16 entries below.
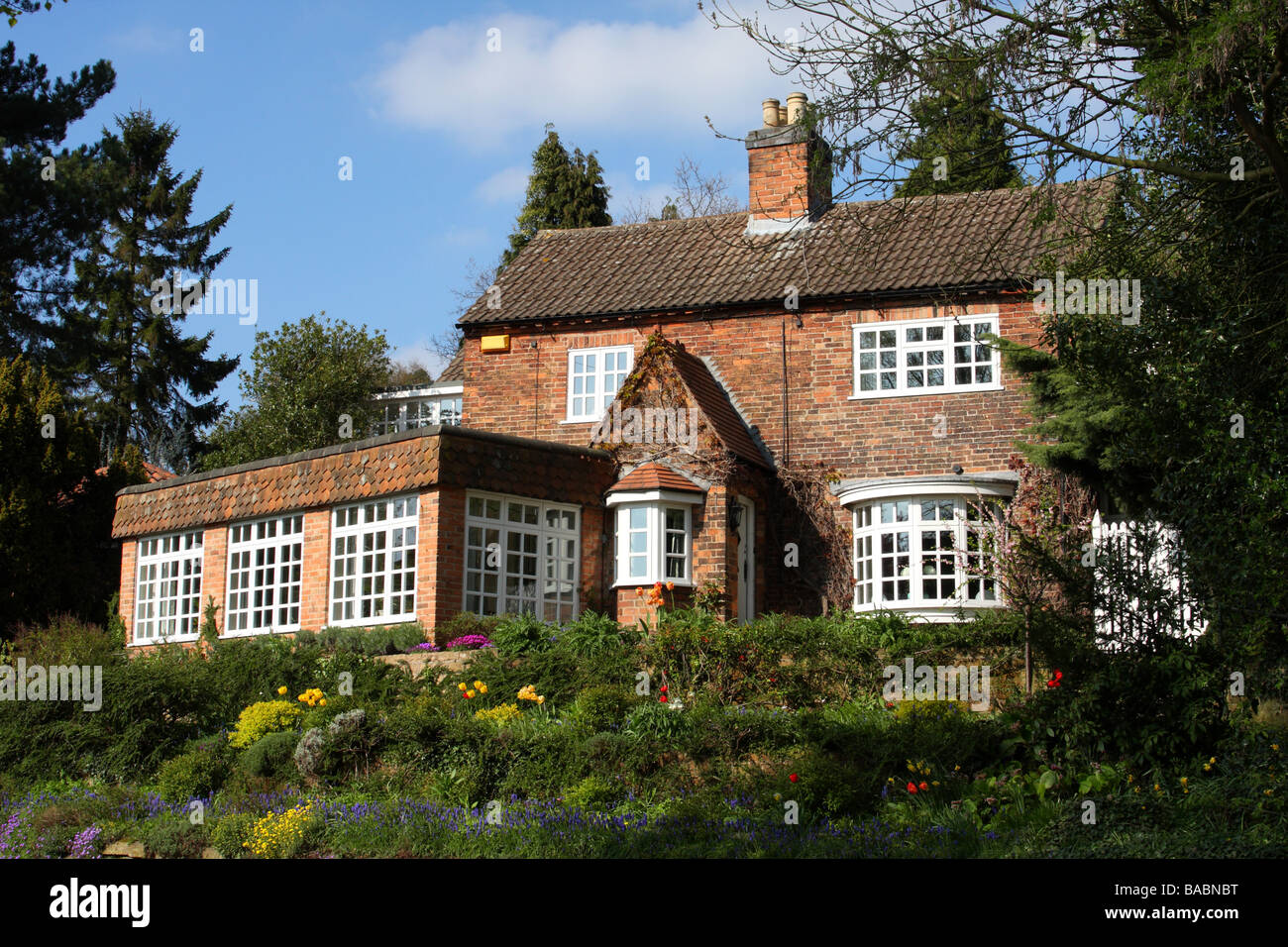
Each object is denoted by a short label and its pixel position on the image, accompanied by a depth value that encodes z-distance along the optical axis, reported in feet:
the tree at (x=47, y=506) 73.51
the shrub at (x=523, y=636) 50.39
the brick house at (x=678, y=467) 62.03
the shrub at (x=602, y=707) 38.73
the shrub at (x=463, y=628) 57.06
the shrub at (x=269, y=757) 39.01
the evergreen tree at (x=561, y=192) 125.49
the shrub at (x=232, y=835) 32.68
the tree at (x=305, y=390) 96.12
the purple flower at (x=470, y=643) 54.08
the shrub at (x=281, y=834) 31.96
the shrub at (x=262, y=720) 41.37
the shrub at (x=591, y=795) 33.88
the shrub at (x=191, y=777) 38.55
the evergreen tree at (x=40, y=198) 98.73
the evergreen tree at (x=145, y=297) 112.78
